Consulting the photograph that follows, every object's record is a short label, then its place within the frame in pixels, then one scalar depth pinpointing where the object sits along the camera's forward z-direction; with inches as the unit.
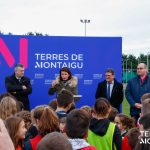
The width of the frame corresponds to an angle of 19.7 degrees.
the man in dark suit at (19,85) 391.5
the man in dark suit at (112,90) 398.3
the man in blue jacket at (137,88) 376.5
